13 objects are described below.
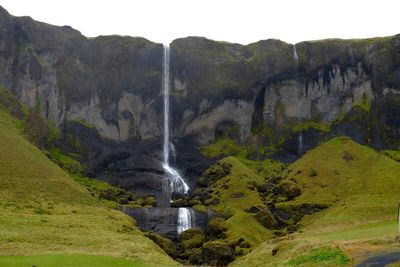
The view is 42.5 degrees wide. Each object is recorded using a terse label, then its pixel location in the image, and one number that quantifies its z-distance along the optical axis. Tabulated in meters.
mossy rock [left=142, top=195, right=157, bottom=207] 91.94
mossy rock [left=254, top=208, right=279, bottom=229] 75.69
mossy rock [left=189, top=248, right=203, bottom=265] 62.05
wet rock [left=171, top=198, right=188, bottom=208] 90.35
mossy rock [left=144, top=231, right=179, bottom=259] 65.56
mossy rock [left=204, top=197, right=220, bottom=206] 90.31
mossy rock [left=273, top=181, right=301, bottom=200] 88.69
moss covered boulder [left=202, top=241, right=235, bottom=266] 59.59
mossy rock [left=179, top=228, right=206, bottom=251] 72.19
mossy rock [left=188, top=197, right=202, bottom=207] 90.88
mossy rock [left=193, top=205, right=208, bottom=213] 86.25
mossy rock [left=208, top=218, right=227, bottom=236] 73.81
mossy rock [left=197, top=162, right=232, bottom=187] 103.78
